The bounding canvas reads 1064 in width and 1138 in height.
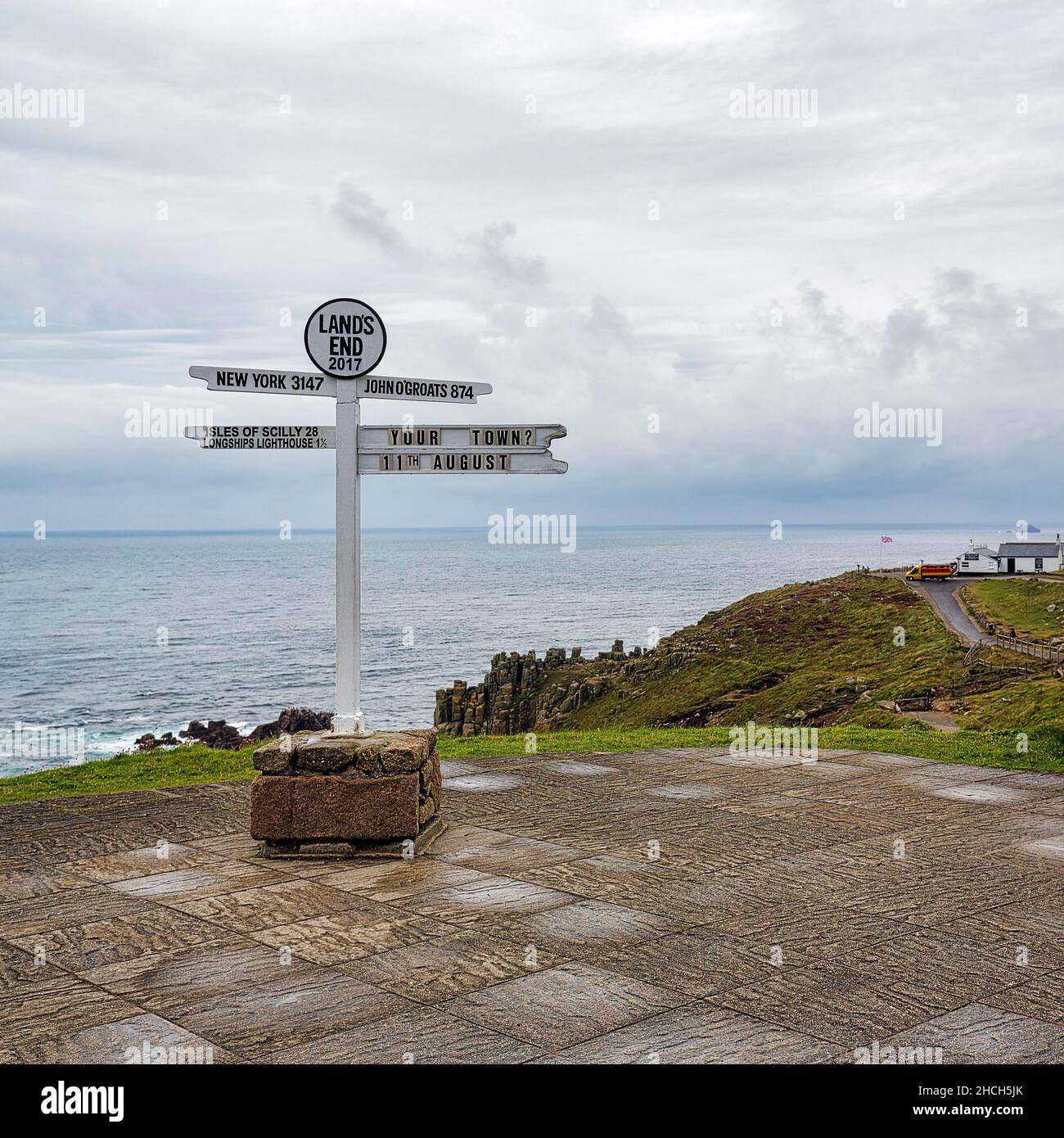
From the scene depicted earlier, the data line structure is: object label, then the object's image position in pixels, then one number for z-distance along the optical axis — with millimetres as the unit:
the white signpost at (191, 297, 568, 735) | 8375
